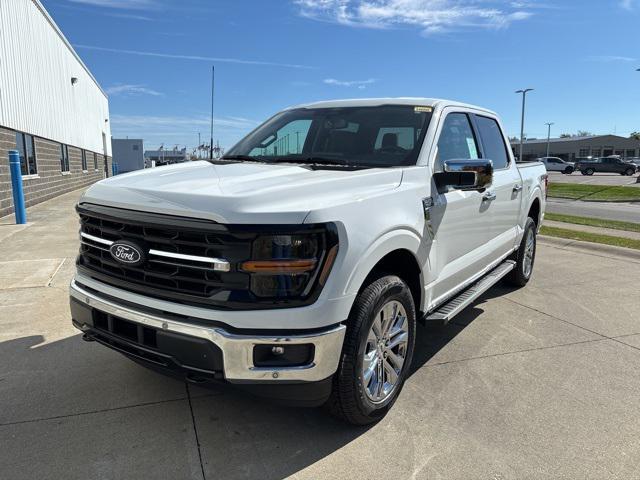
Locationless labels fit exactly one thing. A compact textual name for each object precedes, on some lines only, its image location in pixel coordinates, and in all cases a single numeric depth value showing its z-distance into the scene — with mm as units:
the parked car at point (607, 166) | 51281
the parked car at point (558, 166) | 55500
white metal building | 12992
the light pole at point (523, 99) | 54622
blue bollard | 10703
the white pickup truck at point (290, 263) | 2355
